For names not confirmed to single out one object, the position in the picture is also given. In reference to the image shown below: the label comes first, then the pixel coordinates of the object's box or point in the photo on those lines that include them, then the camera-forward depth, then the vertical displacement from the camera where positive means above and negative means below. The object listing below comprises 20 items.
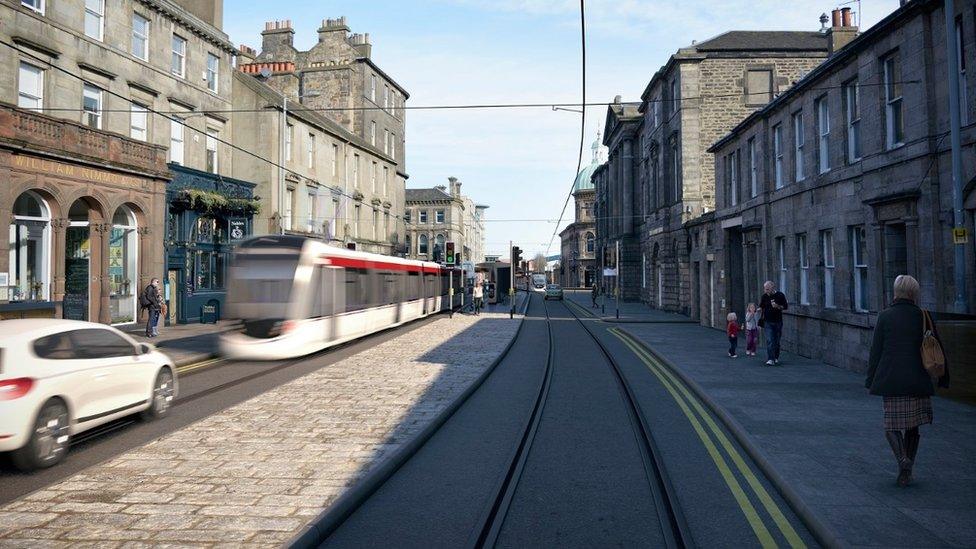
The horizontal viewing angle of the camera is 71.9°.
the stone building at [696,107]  37.75 +10.41
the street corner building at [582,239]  115.56 +8.37
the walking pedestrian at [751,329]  16.62 -1.07
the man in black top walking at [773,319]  15.11 -0.75
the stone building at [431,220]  80.38 +8.21
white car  6.83 -1.06
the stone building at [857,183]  12.09 +2.31
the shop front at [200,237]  25.88 +2.18
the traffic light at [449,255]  31.59 +1.56
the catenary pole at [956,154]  10.82 +2.10
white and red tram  14.76 -0.18
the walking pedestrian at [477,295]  35.59 -0.38
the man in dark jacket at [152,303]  20.19 -0.38
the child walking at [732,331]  16.50 -1.11
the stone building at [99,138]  19.64 +4.99
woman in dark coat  6.17 -0.86
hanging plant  25.77 +3.52
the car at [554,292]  62.12 -0.44
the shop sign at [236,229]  28.61 +2.61
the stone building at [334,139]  34.59 +9.06
